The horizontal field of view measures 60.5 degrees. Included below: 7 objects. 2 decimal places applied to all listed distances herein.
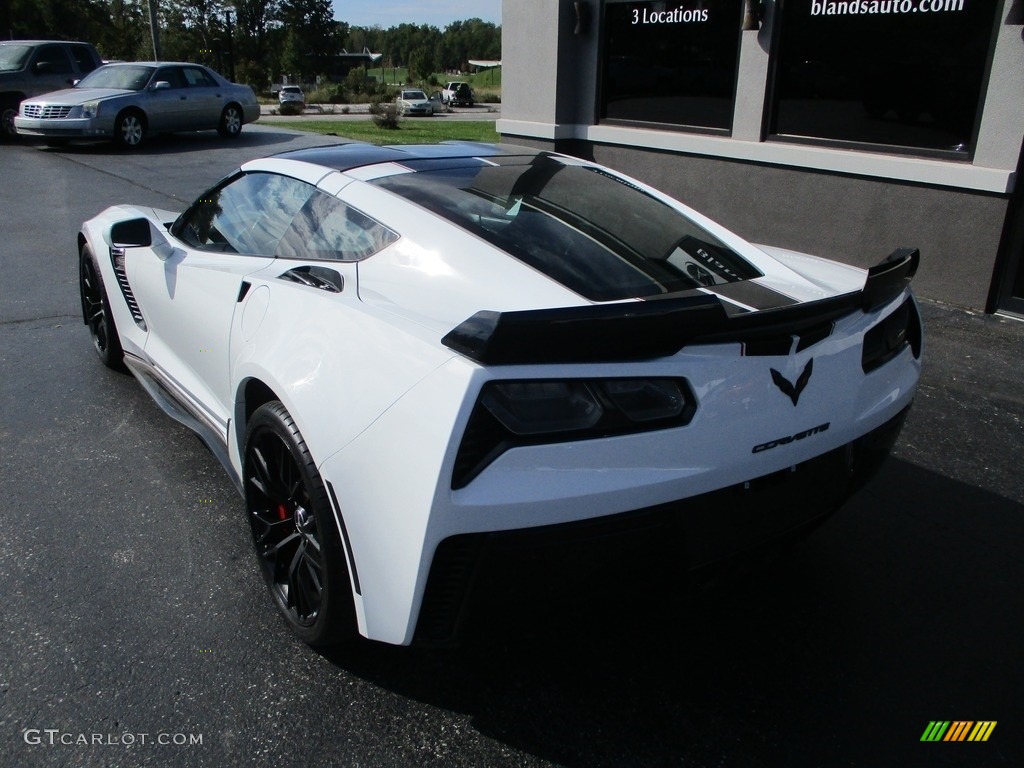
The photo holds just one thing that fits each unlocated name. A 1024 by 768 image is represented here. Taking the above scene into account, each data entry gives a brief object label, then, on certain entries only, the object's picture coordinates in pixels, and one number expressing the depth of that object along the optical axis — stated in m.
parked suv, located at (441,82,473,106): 63.44
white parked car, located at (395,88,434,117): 48.69
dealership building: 6.37
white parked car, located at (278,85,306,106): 44.12
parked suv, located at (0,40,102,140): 17.45
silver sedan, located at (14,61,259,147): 15.60
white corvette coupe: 2.00
